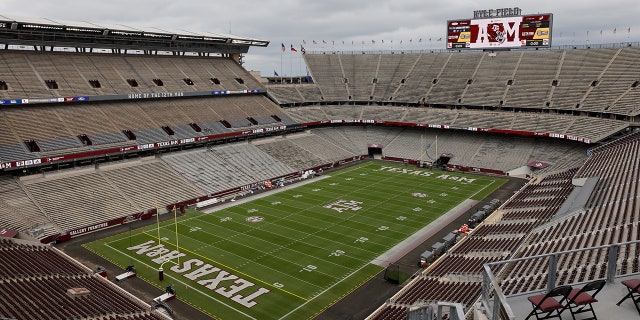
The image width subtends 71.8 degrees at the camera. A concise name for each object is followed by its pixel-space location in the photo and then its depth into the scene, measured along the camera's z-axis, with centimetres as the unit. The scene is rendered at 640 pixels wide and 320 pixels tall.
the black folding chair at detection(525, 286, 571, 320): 618
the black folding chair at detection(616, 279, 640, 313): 640
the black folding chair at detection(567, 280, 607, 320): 621
